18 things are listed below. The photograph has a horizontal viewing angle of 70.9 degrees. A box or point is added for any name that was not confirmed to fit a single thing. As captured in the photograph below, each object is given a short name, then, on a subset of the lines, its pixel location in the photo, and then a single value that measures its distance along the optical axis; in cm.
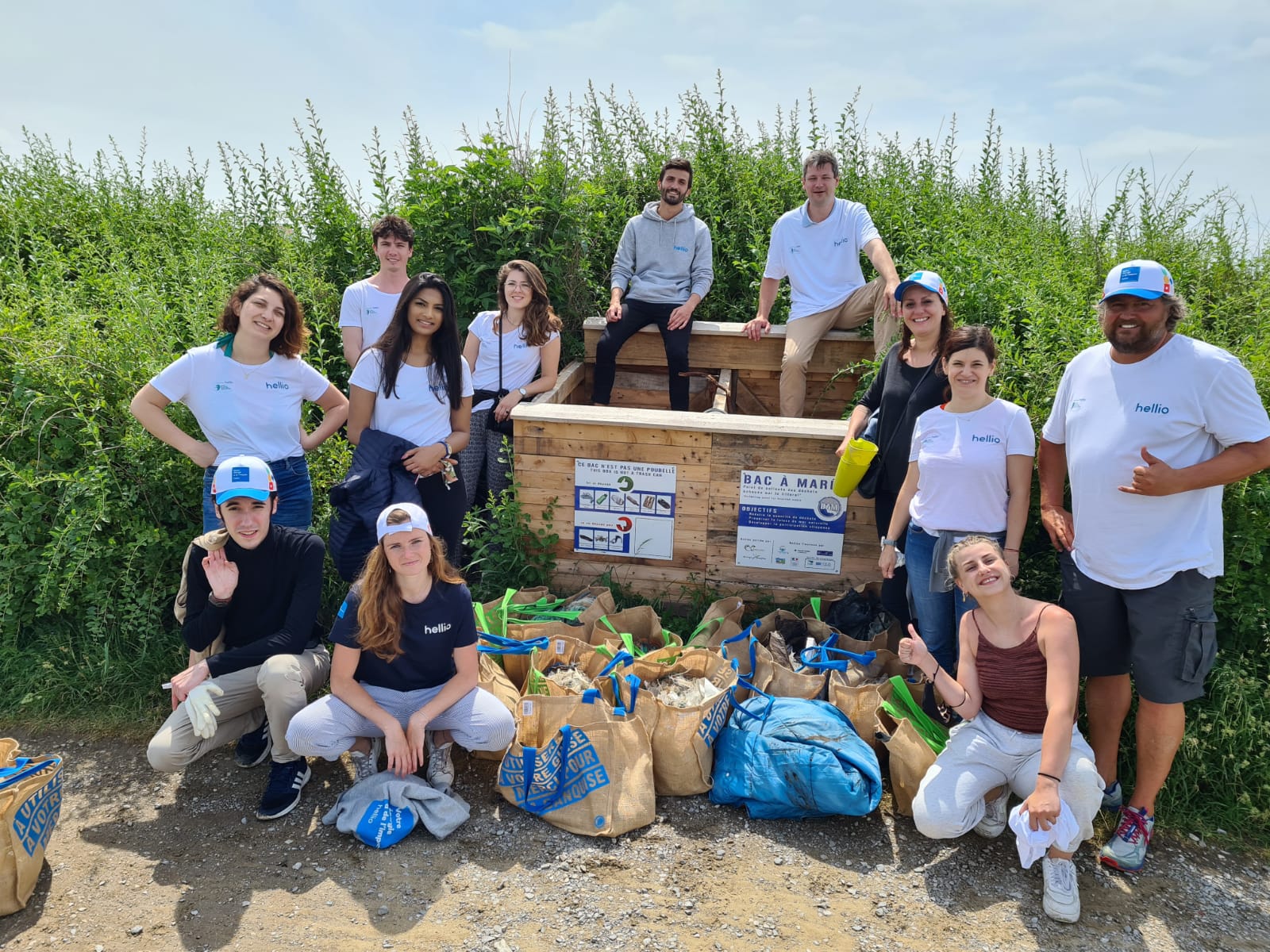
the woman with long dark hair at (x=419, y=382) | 461
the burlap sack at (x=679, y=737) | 394
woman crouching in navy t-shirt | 373
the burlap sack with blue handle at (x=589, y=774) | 375
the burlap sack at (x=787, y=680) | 423
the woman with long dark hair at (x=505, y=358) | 559
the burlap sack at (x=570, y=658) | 434
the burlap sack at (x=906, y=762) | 379
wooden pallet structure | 515
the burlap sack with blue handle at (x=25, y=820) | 326
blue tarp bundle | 369
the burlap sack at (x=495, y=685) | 416
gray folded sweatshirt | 364
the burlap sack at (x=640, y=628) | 468
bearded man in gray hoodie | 670
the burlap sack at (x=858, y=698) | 409
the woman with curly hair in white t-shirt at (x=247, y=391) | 433
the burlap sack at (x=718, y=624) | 468
